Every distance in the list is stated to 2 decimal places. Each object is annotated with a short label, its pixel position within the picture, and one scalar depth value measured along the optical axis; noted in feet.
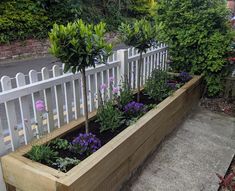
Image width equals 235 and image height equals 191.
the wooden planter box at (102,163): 6.01
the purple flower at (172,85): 12.84
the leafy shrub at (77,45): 6.93
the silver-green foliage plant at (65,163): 6.64
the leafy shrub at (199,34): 14.52
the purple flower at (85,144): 7.34
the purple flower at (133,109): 9.93
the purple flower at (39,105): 6.89
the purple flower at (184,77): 14.61
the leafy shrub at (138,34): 10.38
